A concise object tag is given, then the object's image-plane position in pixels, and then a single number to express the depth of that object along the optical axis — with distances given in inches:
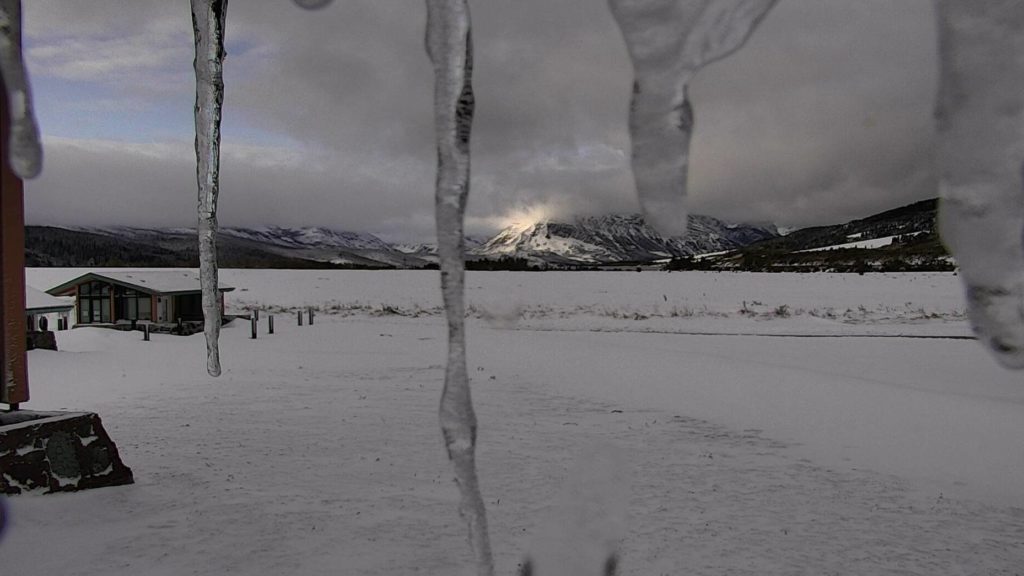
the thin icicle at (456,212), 43.7
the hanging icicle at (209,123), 75.5
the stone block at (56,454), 226.2
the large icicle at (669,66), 36.4
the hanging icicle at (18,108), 56.6
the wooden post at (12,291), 232.8
